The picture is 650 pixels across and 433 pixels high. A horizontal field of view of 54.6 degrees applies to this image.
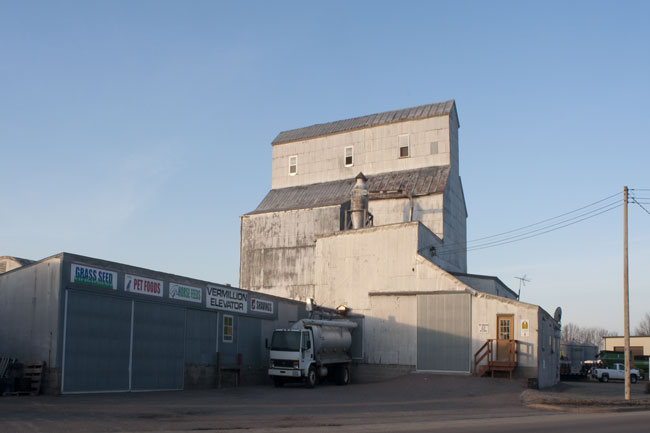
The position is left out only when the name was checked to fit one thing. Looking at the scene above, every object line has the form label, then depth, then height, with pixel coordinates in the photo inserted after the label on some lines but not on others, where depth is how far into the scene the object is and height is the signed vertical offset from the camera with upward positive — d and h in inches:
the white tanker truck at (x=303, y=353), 1157.1 -108.9
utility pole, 1034.7 -0.3
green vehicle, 2229.3 -214.6
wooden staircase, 1264.8 -121.7
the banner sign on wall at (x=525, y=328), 1277.1 -59.6
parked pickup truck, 1995.6 -231.1
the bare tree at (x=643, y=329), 6195.9 -278.1
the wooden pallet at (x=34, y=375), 824.3 -112.2
